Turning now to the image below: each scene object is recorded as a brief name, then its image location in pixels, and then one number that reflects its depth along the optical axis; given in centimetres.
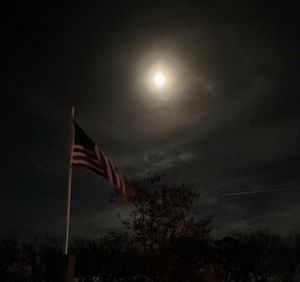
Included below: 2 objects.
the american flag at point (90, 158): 970
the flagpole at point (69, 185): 837
